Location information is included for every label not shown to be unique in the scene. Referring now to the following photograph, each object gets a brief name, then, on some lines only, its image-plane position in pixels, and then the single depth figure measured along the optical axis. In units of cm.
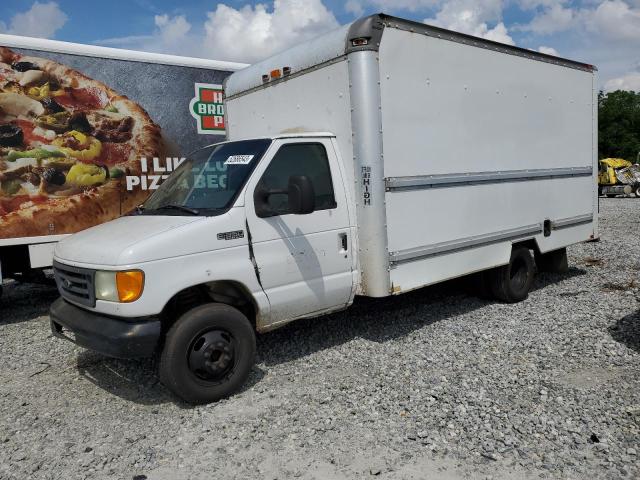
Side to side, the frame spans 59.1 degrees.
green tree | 5300
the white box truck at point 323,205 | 426
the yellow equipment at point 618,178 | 2962
